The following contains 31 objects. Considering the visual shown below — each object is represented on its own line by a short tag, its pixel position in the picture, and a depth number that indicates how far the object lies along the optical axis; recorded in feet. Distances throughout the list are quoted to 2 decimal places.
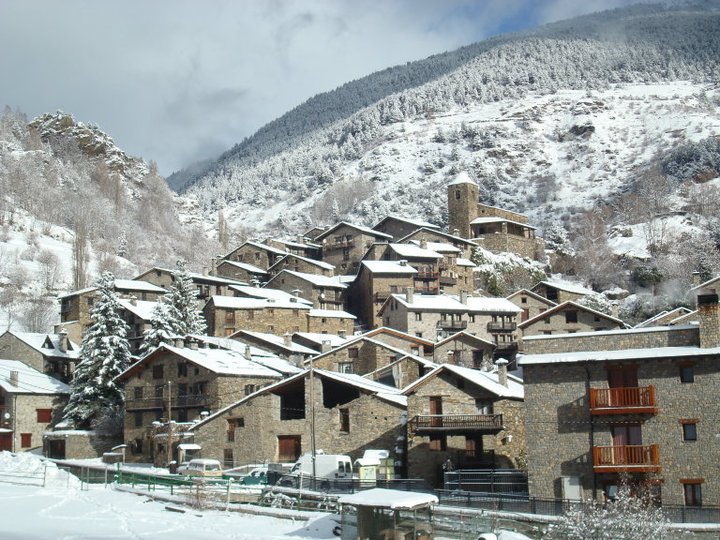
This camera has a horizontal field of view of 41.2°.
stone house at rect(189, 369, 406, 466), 180.55
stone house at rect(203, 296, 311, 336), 289.12
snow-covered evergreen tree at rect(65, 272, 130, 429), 222.48
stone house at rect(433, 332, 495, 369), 269.64
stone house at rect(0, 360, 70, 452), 234.38
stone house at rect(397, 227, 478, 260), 376.68
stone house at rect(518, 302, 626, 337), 294.25
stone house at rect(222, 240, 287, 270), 379.96
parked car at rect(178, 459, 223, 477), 157.87
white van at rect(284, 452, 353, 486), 161.38
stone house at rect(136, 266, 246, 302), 326.65
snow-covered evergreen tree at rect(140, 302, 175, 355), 235.61
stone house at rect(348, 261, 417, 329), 318.86
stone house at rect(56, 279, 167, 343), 296.71
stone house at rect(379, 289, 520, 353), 295.28
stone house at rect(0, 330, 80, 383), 262.47
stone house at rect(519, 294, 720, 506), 125.80
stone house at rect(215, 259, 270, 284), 361.30
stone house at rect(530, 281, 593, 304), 348.59
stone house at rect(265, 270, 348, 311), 325.01
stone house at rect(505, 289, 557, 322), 333.21
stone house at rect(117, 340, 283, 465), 205.57
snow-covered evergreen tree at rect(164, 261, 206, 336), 265.13
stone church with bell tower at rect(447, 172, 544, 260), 407.85
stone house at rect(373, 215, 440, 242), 404.40
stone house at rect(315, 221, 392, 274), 376.07
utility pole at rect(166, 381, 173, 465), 193.34
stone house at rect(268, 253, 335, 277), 355.23
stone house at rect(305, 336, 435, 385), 236.22
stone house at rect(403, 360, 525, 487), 170.91
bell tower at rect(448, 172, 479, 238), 422.00
